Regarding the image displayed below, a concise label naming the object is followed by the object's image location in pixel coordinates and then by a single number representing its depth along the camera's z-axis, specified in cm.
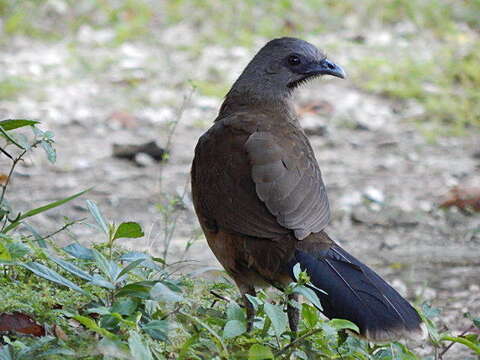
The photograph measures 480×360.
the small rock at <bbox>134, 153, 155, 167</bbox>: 1388
